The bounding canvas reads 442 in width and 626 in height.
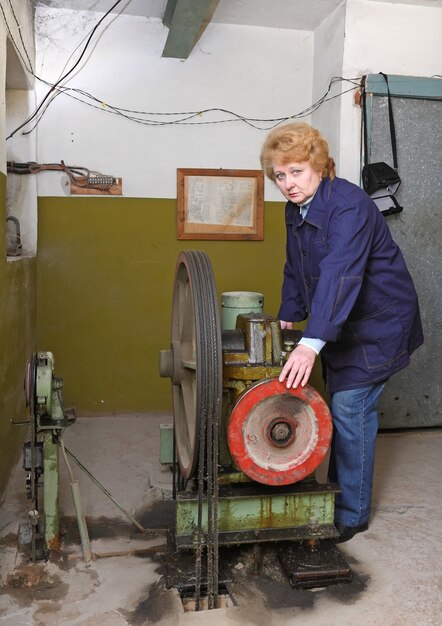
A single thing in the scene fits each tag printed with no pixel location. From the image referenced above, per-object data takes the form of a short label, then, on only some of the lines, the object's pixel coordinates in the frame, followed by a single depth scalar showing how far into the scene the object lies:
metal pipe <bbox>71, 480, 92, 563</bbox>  2.35
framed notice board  4.10
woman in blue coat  2.10
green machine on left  2.24
